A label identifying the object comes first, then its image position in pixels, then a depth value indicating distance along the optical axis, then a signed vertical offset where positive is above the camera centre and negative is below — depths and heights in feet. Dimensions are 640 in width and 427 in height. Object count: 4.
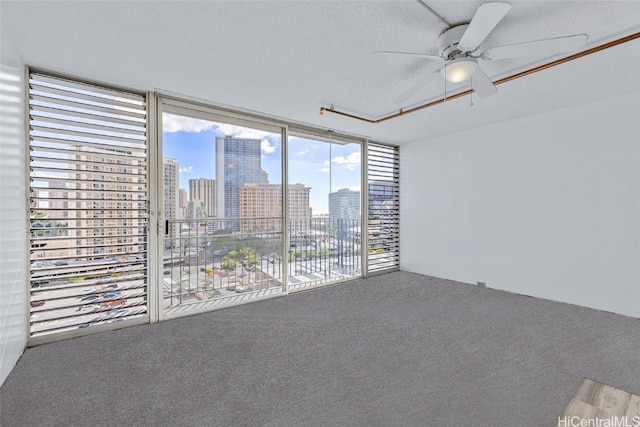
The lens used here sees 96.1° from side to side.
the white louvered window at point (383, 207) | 15.83 +0.33
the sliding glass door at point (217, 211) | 10.08 +0.10
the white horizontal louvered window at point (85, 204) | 7.82 +0.30
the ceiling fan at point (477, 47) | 4.91 +3.27
